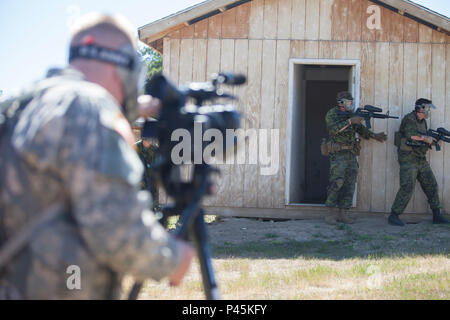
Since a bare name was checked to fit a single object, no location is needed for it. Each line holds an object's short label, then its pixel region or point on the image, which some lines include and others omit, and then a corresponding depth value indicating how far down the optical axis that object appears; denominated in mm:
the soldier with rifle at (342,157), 16953
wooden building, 17906
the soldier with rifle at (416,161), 16828
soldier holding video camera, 2893
